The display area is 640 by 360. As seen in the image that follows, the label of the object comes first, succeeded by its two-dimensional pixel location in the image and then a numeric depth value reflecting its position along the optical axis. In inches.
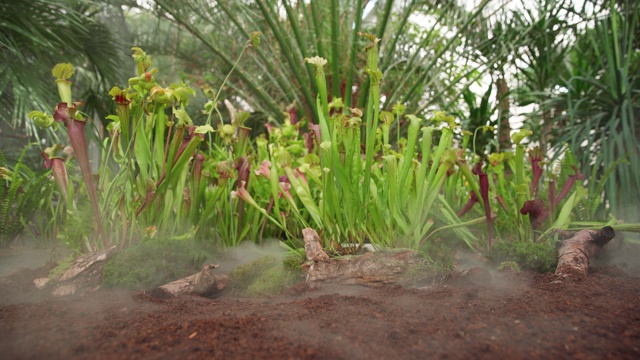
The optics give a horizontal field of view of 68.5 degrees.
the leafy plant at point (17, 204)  68.7
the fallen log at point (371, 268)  51.5
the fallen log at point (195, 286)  49.3
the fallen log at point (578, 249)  53.3
